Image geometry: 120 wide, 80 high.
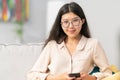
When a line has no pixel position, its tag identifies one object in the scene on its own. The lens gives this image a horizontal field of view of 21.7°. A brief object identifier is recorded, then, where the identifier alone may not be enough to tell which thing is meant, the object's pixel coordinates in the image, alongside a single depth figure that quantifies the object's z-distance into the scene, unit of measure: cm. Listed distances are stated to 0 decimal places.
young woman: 197
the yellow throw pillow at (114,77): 181
